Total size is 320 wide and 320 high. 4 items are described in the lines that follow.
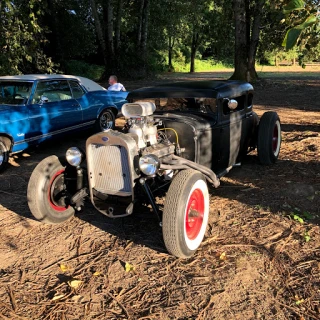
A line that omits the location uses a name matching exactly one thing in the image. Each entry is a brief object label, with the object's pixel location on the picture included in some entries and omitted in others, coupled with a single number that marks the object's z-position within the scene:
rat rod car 3.21
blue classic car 5.96
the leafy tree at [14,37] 10.73
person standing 9.27
